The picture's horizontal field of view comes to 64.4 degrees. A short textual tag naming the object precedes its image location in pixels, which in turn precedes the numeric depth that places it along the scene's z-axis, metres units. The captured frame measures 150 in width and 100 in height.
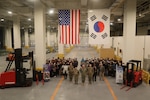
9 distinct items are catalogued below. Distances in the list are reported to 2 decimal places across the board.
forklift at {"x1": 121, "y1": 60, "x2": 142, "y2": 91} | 8.25
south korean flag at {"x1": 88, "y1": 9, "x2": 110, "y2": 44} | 8.54
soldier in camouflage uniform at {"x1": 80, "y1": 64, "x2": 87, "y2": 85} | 8.60
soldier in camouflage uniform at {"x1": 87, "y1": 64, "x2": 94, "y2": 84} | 8.68
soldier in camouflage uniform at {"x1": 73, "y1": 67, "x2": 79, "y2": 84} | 8.75
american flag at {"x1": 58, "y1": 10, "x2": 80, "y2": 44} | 9.42
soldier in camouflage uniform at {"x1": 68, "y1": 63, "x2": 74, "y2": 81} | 9.05
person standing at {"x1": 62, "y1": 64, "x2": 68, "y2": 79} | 9.69
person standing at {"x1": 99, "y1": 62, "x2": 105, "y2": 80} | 9.46
